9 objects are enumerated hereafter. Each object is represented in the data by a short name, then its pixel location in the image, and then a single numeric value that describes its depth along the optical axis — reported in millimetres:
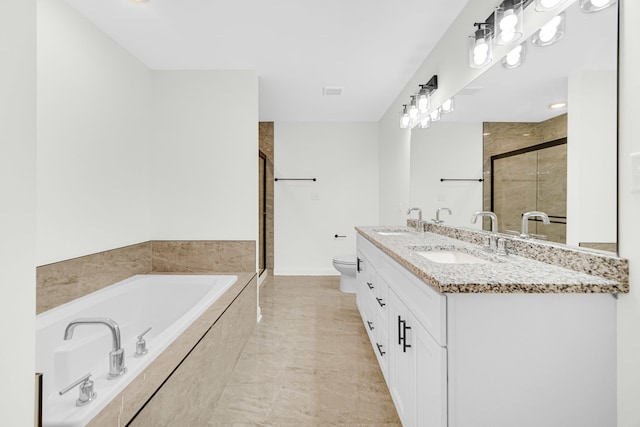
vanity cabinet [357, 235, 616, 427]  1006
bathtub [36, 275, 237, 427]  991
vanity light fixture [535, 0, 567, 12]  1282
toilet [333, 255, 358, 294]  3727
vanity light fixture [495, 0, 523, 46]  1504
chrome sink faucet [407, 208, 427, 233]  2770
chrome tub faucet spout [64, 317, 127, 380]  1122
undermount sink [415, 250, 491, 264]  1817
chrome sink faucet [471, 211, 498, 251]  1724
